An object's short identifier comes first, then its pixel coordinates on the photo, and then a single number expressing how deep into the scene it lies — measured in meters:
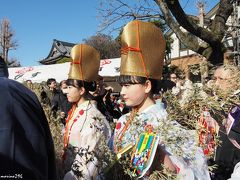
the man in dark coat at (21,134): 1.11
